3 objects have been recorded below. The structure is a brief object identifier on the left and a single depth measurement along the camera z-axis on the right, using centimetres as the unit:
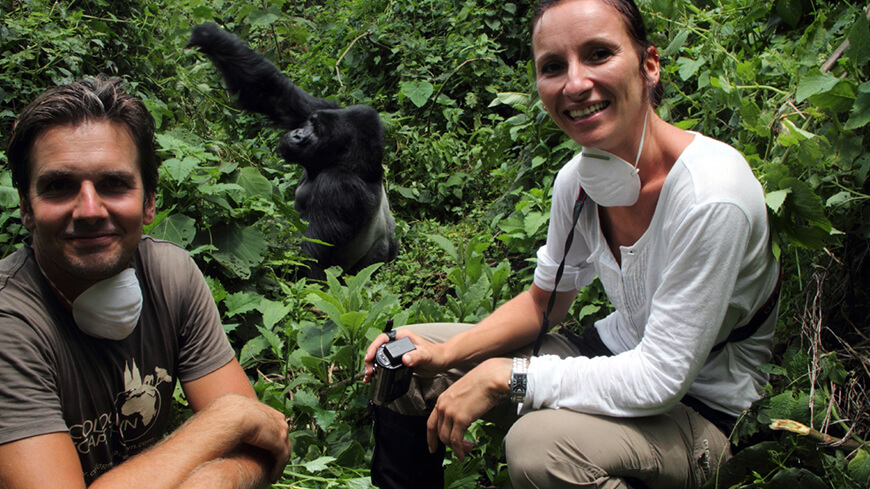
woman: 128
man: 115
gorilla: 444
